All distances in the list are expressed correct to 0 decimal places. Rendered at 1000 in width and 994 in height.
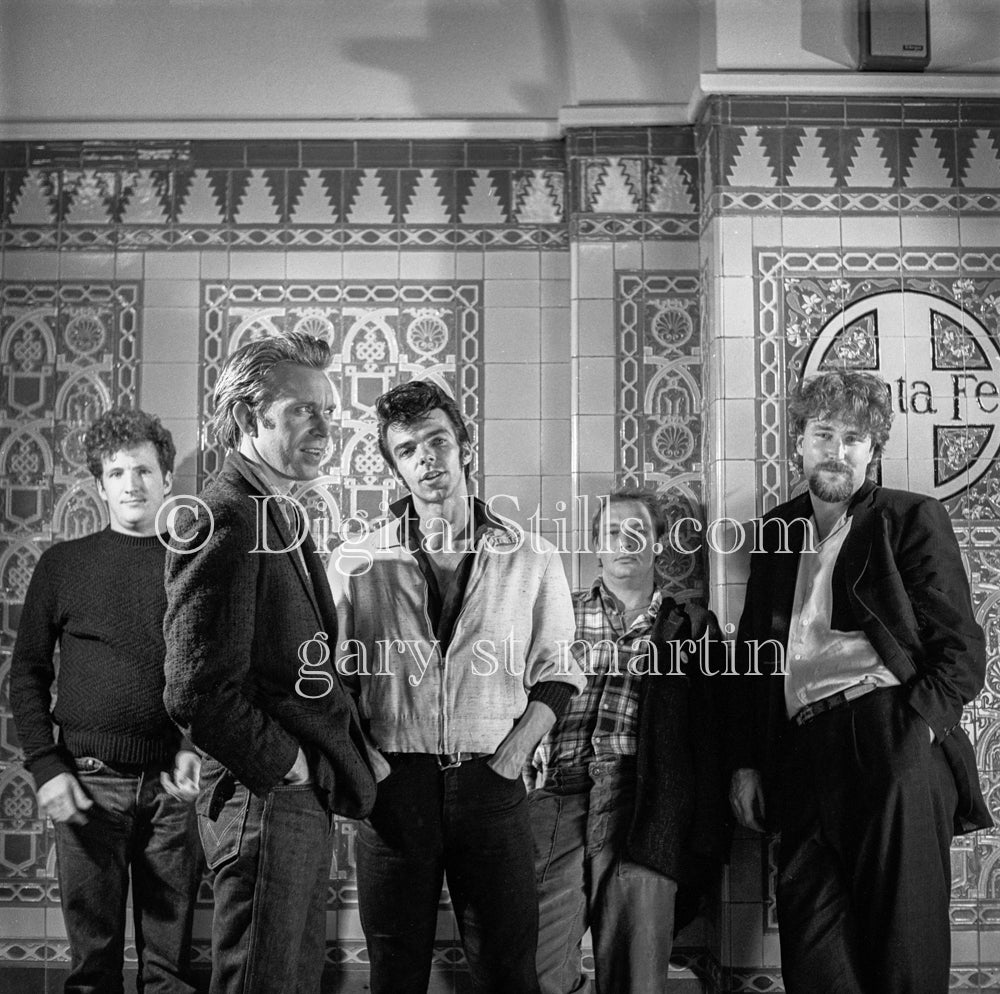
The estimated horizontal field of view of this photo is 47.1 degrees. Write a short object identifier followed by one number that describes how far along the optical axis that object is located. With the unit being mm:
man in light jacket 2260
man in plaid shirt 2646
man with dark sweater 2654
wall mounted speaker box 2934
